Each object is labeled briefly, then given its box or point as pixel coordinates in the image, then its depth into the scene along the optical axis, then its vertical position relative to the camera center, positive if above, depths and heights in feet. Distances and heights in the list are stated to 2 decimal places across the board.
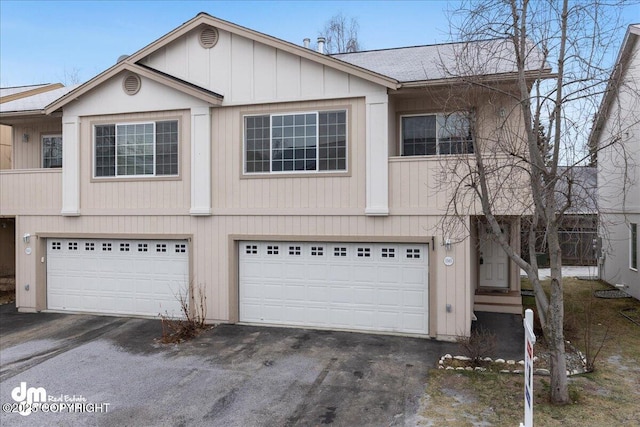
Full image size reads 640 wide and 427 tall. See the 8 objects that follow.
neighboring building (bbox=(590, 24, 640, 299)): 40.11 -1.97
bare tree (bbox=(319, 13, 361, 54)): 89.81 +35.94
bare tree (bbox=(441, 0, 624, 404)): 18.07 +4.24
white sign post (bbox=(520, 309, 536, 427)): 14.55 -5.39
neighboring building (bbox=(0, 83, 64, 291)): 49.56 -2.04
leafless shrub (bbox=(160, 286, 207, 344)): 30.86 -8.03
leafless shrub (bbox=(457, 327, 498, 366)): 24.76 -7.72
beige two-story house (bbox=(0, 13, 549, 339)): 31.07 +1.25
